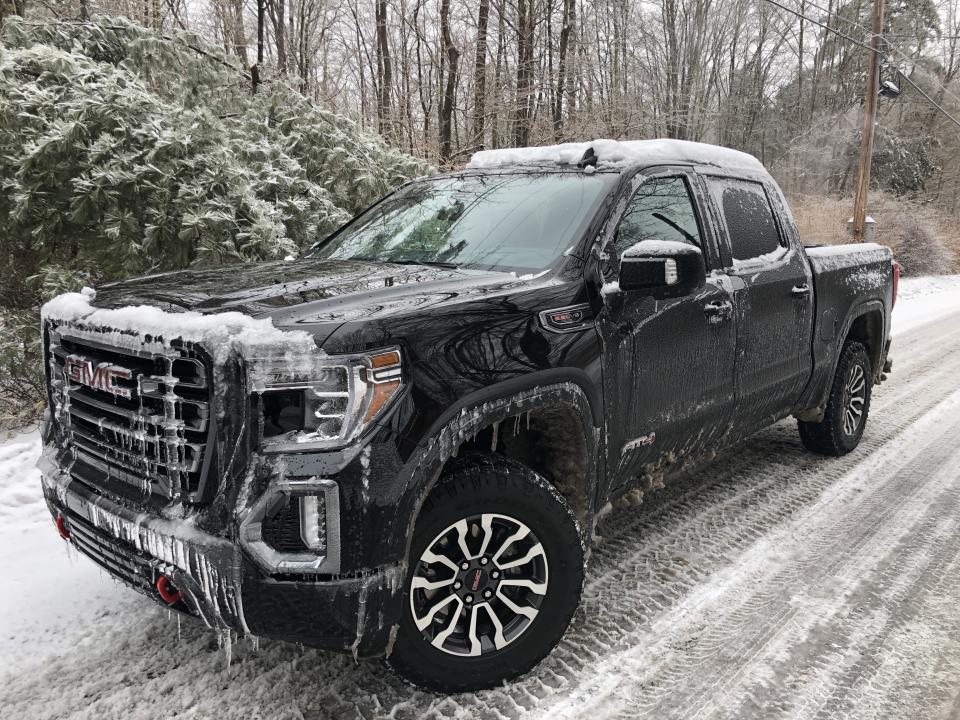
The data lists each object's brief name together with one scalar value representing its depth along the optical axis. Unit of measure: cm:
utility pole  1822
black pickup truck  220
